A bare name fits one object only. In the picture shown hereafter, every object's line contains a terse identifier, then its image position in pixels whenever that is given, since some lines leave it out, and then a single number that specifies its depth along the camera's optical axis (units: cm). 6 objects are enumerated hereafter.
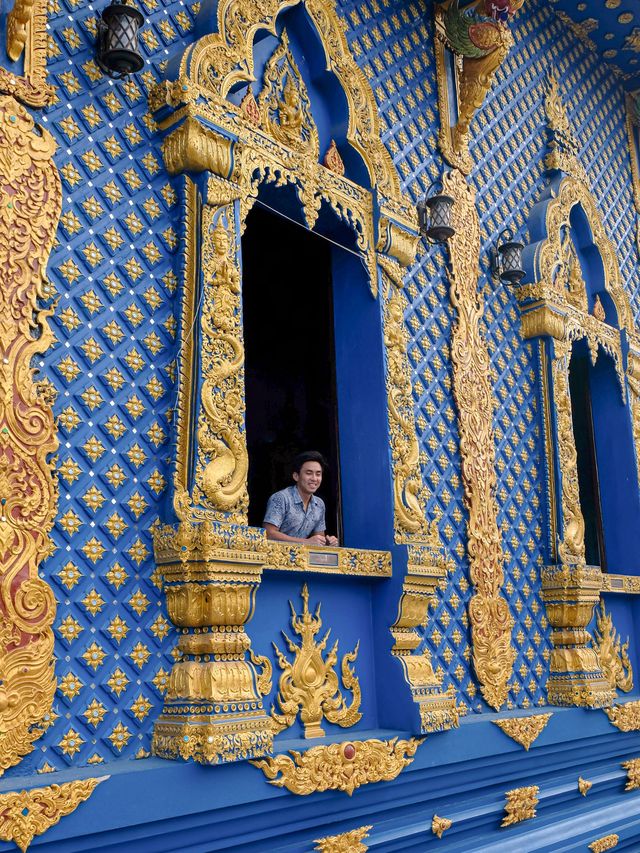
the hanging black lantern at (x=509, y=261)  680
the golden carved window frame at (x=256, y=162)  436
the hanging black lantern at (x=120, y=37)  401
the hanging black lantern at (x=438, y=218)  593
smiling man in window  521
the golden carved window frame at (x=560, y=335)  690
